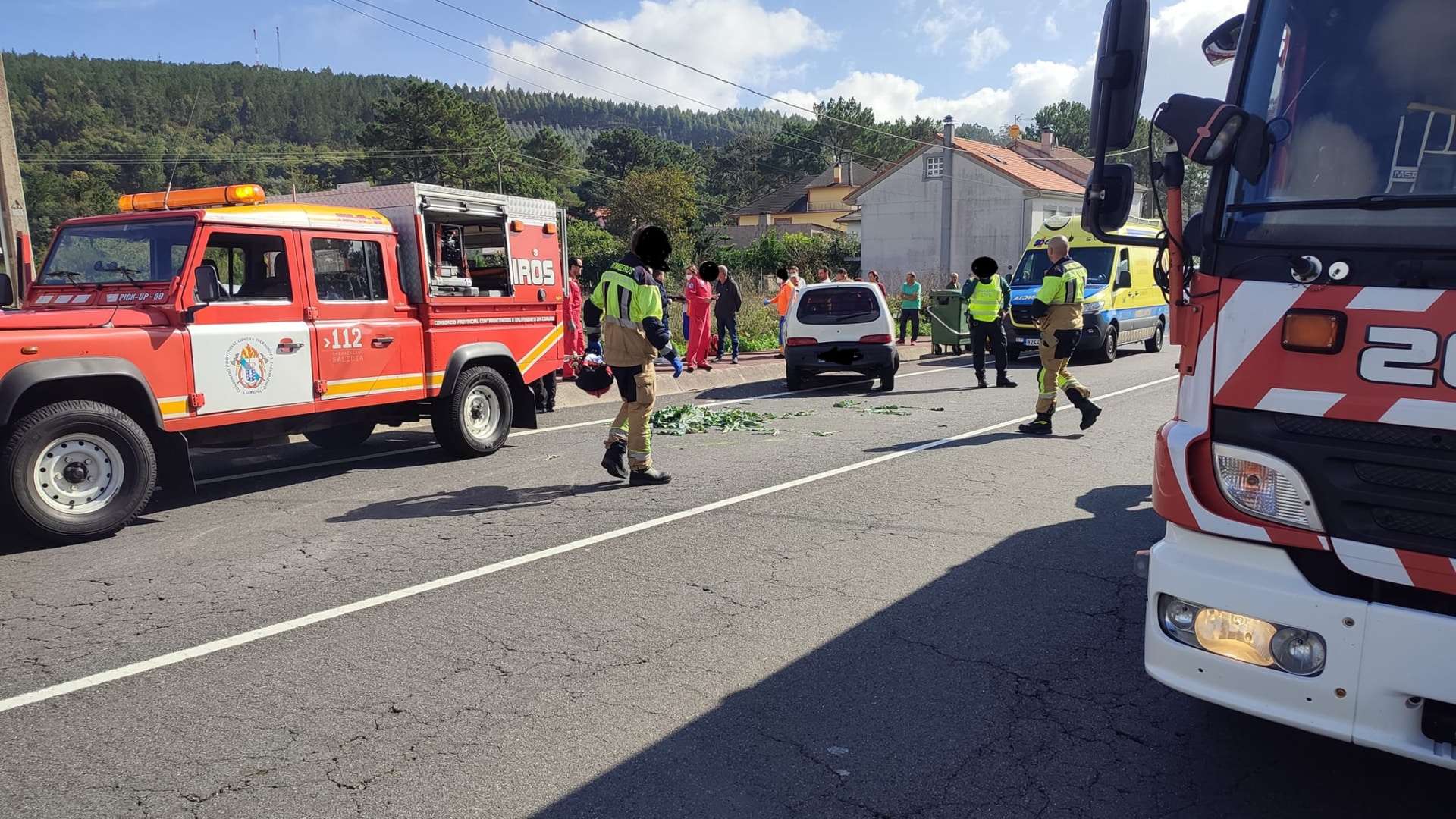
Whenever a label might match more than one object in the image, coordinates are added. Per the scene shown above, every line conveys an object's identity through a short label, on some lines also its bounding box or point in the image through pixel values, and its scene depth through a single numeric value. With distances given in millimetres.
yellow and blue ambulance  18031
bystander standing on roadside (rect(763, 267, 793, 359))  18703
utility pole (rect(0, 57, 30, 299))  9844
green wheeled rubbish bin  20297
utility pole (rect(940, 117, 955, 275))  33000
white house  45250
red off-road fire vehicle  6207
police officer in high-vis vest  13352
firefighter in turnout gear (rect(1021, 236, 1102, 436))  9570
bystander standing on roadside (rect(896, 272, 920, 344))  20922
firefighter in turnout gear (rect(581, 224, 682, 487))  7410
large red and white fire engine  2561
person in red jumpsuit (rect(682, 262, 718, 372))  16344
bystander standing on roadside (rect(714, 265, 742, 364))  17747
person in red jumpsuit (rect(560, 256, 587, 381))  14312
